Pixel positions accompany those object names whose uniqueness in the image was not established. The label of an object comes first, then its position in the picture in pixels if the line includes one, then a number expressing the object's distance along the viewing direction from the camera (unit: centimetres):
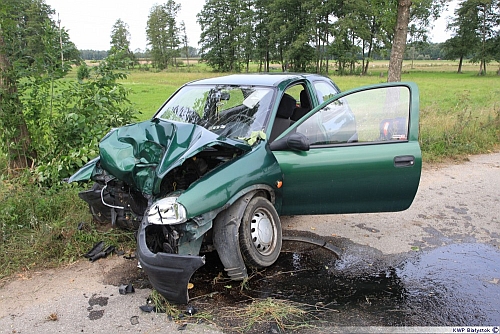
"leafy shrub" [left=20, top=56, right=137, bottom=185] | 583
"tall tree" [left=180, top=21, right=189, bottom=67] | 8594
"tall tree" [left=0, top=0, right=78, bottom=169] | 566
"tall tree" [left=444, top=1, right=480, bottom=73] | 6089
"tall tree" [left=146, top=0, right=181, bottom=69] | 8262
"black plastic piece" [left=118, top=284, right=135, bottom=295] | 362
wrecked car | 342
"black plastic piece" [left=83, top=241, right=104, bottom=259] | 436
